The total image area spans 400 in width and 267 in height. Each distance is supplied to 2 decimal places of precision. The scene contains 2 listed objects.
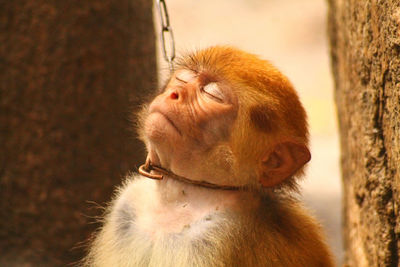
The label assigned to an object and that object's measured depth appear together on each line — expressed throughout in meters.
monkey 5.49
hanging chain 6.03
